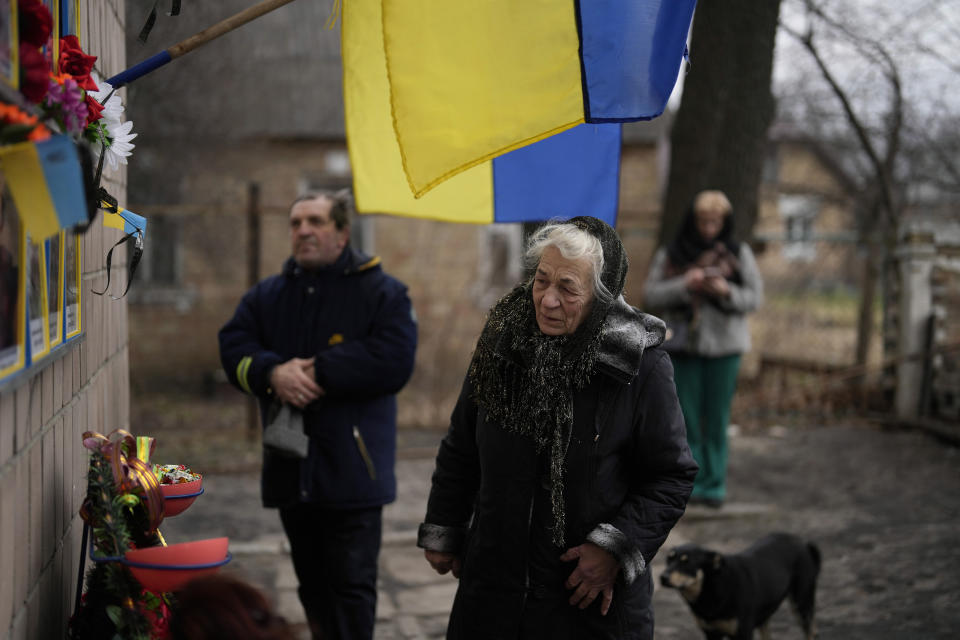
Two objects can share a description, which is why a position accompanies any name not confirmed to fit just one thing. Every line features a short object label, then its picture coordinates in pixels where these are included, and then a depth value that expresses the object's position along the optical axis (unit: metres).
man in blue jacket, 3.89
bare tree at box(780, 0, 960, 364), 10.44
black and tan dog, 3.99
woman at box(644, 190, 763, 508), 6.36
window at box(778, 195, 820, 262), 10.66
